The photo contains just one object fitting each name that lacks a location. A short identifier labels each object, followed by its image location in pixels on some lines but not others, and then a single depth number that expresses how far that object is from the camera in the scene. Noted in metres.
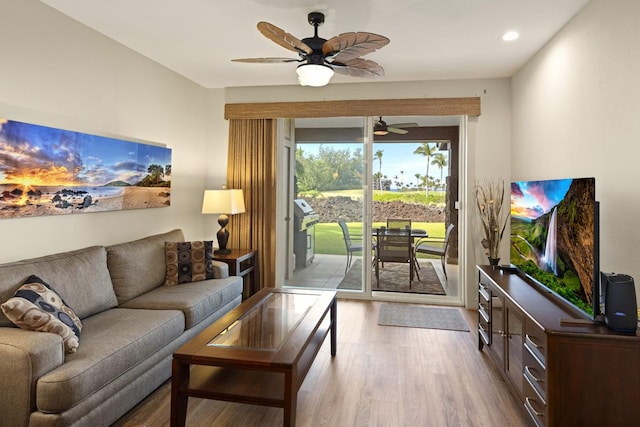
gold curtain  4.71
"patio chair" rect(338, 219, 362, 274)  4.82
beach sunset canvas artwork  2.46
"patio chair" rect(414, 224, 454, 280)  5.67
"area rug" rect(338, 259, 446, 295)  4.84
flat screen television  1.89
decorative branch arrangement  4.14
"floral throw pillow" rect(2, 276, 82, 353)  1.96
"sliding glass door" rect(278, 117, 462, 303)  4.75
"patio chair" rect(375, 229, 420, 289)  5.26
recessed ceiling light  3.07
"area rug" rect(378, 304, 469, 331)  3.82
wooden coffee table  1.86
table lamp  4.24
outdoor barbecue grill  4.96
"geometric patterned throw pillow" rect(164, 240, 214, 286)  3.49
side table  4.09
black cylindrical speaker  1.73
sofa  1.73
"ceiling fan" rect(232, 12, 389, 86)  2.26
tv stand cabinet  1.73
